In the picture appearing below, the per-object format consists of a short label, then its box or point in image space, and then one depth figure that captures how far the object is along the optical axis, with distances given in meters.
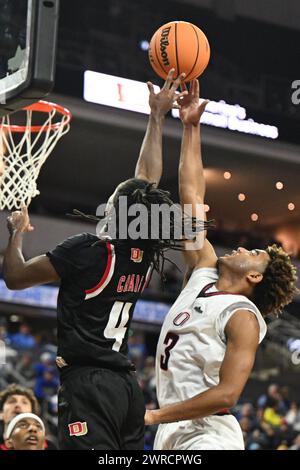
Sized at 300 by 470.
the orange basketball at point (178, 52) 4.29
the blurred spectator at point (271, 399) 12.96
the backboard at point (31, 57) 3.65
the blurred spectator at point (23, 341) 12.94
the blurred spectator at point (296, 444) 9.95
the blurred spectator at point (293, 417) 12.29
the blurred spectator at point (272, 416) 12.24
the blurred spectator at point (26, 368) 11.88
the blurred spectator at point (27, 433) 5.16
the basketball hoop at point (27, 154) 6.05
